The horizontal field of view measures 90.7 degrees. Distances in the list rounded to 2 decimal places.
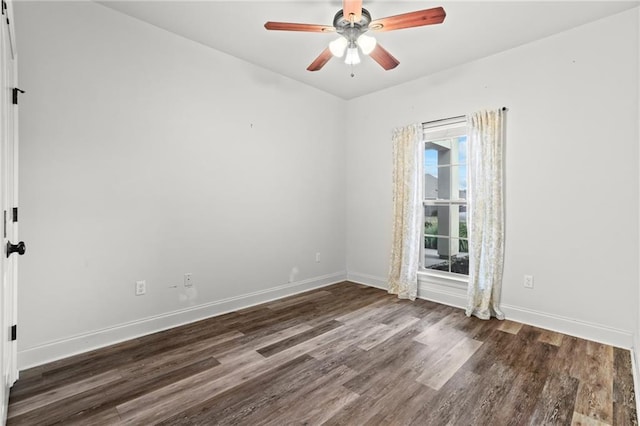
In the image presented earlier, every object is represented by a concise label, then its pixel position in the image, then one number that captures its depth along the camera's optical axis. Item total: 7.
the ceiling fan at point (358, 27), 2.03
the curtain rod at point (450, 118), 3.63
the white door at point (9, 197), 1.55
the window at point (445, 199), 3.76
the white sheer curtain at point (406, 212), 3.98
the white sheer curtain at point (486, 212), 3.28
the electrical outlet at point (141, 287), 2.80
